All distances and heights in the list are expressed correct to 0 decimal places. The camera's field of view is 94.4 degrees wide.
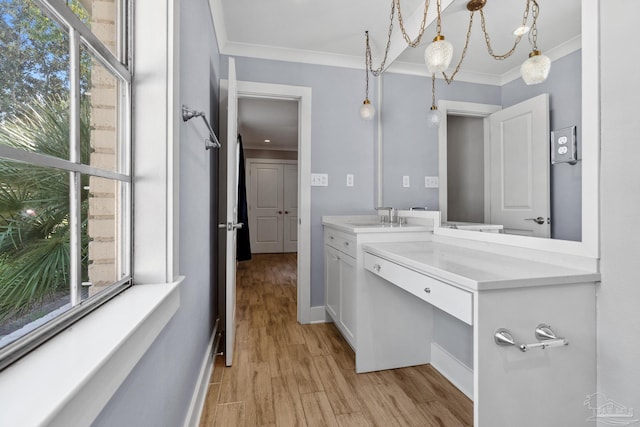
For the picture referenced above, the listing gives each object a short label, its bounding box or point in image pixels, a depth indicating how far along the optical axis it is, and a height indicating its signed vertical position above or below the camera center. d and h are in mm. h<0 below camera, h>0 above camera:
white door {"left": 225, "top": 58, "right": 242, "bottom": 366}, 1770 -13
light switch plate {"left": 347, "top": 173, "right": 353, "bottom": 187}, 2577 +277
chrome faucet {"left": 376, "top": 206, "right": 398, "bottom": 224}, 2324 -17
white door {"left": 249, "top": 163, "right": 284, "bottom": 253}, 6203 +83
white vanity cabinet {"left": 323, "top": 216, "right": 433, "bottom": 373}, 1728 -614
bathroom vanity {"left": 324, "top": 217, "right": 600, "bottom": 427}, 909 -352
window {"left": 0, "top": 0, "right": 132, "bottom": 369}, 432 +86
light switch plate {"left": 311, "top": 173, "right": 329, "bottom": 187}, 2512 +264
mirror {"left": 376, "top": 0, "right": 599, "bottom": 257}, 981 +347
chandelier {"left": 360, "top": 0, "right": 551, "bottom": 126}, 1157 +750
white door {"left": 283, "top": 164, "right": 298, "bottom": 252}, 6352 +41
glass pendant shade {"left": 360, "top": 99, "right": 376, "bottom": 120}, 2381 +810
